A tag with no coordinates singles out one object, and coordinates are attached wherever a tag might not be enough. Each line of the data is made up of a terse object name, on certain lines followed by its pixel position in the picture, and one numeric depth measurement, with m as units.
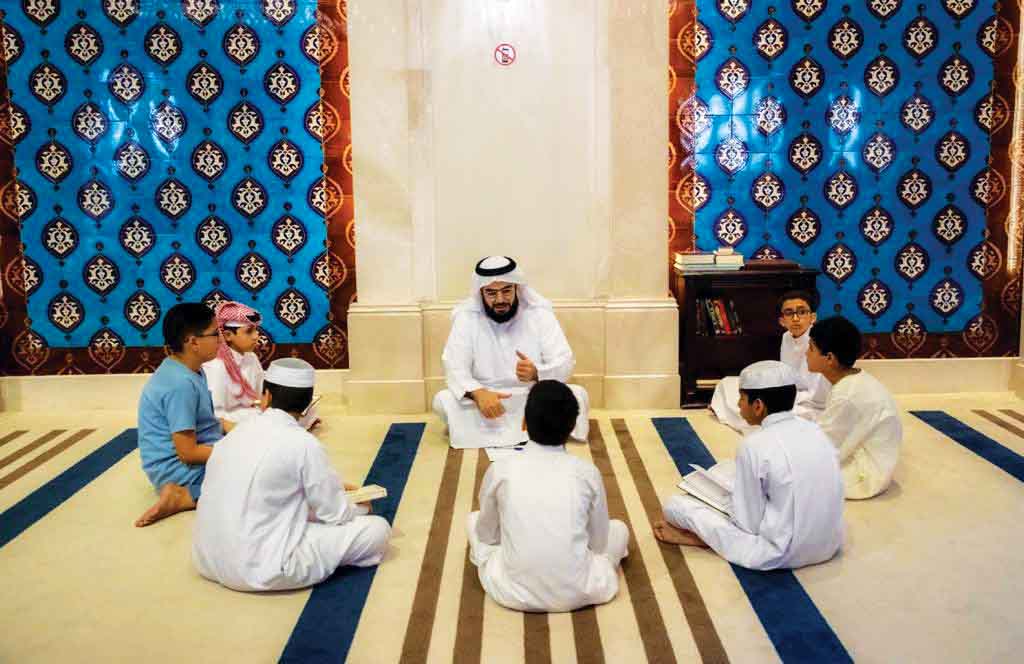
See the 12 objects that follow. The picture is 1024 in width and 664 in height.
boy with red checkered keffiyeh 5.24
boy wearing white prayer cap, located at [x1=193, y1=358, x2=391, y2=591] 3.45
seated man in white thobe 5.50
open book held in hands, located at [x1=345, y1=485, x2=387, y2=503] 4.05
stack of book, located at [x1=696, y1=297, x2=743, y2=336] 6.22
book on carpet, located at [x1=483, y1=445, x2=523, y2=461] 5.20
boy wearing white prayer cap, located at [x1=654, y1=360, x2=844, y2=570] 3.56
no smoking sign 5.97
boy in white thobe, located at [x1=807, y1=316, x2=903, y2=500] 4.43
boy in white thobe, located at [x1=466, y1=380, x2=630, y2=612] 3.26
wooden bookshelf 6.14
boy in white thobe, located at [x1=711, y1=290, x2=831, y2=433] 5.35
